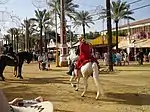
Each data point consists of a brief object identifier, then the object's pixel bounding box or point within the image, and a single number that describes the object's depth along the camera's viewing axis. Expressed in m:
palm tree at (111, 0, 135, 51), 27.41
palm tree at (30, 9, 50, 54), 32.63
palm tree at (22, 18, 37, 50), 35.03
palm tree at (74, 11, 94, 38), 33.97
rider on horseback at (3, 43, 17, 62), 8.92
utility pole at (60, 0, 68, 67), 15.21
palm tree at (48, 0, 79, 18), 24.23
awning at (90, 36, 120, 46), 29.14
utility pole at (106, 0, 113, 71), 11.75
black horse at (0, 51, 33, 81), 8.72
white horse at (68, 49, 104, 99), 5.18
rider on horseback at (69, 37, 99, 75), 5.33
